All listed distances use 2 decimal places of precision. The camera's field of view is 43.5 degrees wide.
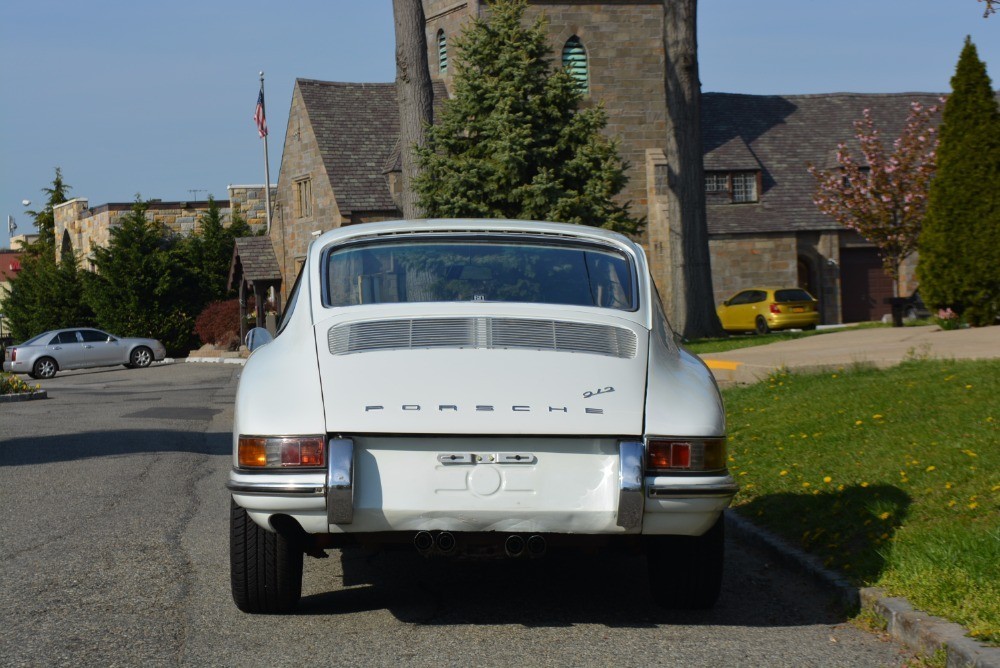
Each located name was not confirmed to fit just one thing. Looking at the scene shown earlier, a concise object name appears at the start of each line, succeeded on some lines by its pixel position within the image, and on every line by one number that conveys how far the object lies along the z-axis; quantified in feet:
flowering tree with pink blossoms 119.14
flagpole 158.20
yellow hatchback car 123.54
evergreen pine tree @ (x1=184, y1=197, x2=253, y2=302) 156.46
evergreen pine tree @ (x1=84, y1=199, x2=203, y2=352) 146.61
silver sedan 118.11
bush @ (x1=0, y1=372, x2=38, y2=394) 78.23
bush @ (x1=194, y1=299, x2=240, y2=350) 139.74
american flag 149.69
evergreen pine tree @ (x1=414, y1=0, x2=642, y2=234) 83.10
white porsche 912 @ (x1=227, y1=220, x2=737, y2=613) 15.74
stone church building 129.70
